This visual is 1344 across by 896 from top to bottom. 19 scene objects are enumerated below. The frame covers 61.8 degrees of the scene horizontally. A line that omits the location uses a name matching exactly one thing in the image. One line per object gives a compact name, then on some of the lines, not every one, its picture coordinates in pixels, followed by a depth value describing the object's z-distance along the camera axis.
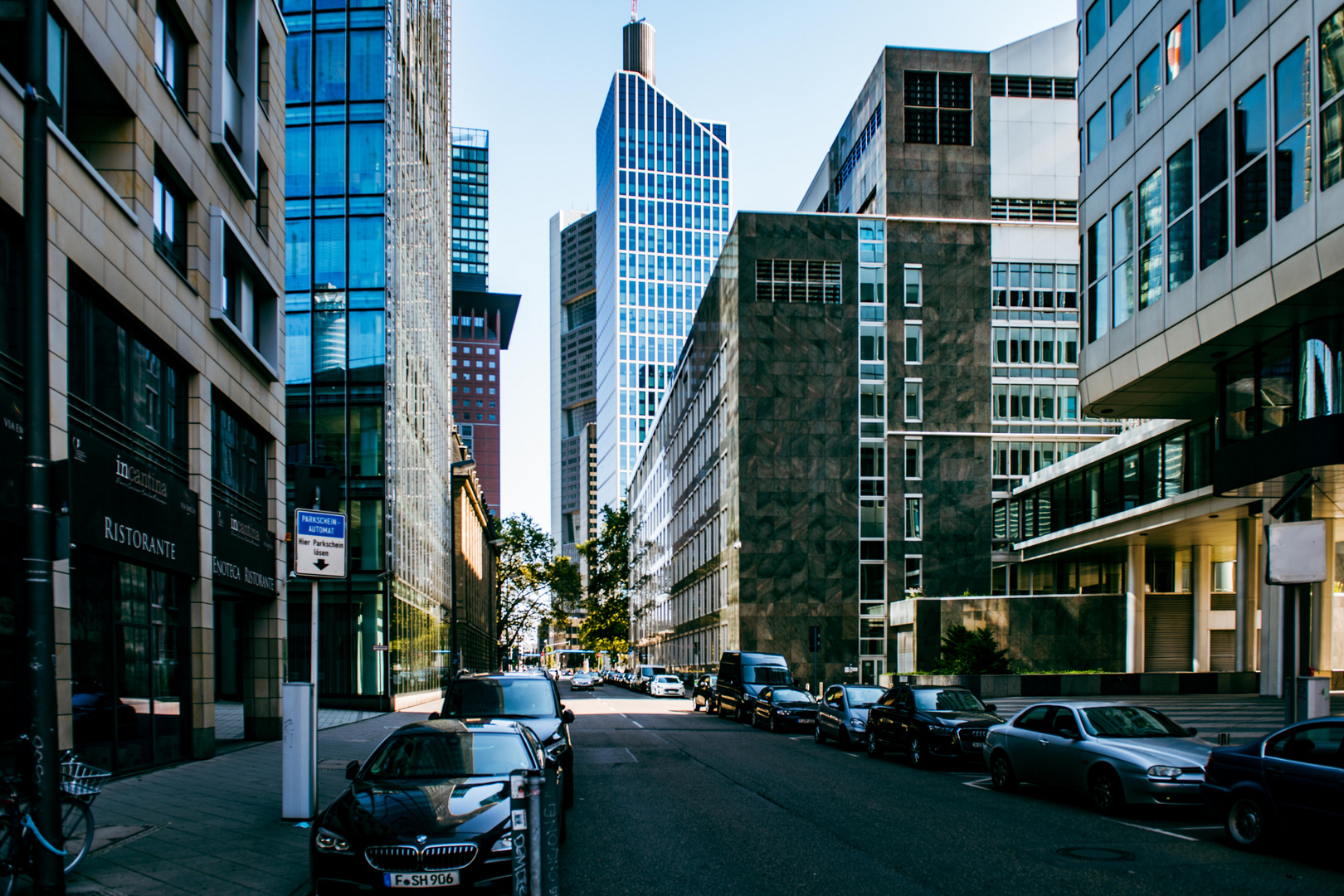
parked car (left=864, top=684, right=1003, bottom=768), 19.83
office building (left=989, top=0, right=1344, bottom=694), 20.11
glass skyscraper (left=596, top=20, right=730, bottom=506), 178.88
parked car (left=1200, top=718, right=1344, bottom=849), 10.09
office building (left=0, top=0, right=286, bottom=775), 13.42
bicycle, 7.77
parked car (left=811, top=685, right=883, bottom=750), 24.80
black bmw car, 7.63
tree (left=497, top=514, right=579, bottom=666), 84.56
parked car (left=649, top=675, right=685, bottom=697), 63.31
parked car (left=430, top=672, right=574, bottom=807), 14.23
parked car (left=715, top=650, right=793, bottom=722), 35.72
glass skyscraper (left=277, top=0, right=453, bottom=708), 41.28
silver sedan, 13.25
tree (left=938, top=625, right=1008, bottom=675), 37.00
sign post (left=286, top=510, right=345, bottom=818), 11.94
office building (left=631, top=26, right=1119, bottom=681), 63.47
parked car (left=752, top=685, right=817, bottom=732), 30.89
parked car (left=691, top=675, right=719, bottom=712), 42.34
